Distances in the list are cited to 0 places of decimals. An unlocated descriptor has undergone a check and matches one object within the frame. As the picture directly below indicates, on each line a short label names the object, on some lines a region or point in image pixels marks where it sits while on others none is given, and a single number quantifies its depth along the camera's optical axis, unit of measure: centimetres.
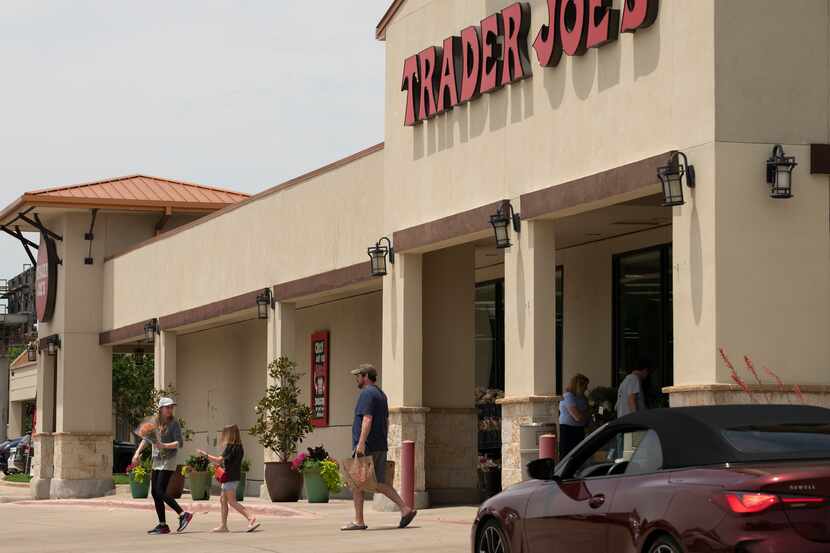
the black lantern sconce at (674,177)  1612
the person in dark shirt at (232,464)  1886
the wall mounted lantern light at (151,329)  3478
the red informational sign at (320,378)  3066
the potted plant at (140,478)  3175
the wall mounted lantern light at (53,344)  3809
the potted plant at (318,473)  2516
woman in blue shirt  1931
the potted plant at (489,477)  2325
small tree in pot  2639
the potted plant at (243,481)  2794
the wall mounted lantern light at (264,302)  2872
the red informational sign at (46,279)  3847
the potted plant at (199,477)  2927
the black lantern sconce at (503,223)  1977
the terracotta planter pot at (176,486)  3061
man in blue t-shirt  1750
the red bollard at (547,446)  1855
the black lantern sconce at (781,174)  1568
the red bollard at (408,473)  2120
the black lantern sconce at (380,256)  2323
